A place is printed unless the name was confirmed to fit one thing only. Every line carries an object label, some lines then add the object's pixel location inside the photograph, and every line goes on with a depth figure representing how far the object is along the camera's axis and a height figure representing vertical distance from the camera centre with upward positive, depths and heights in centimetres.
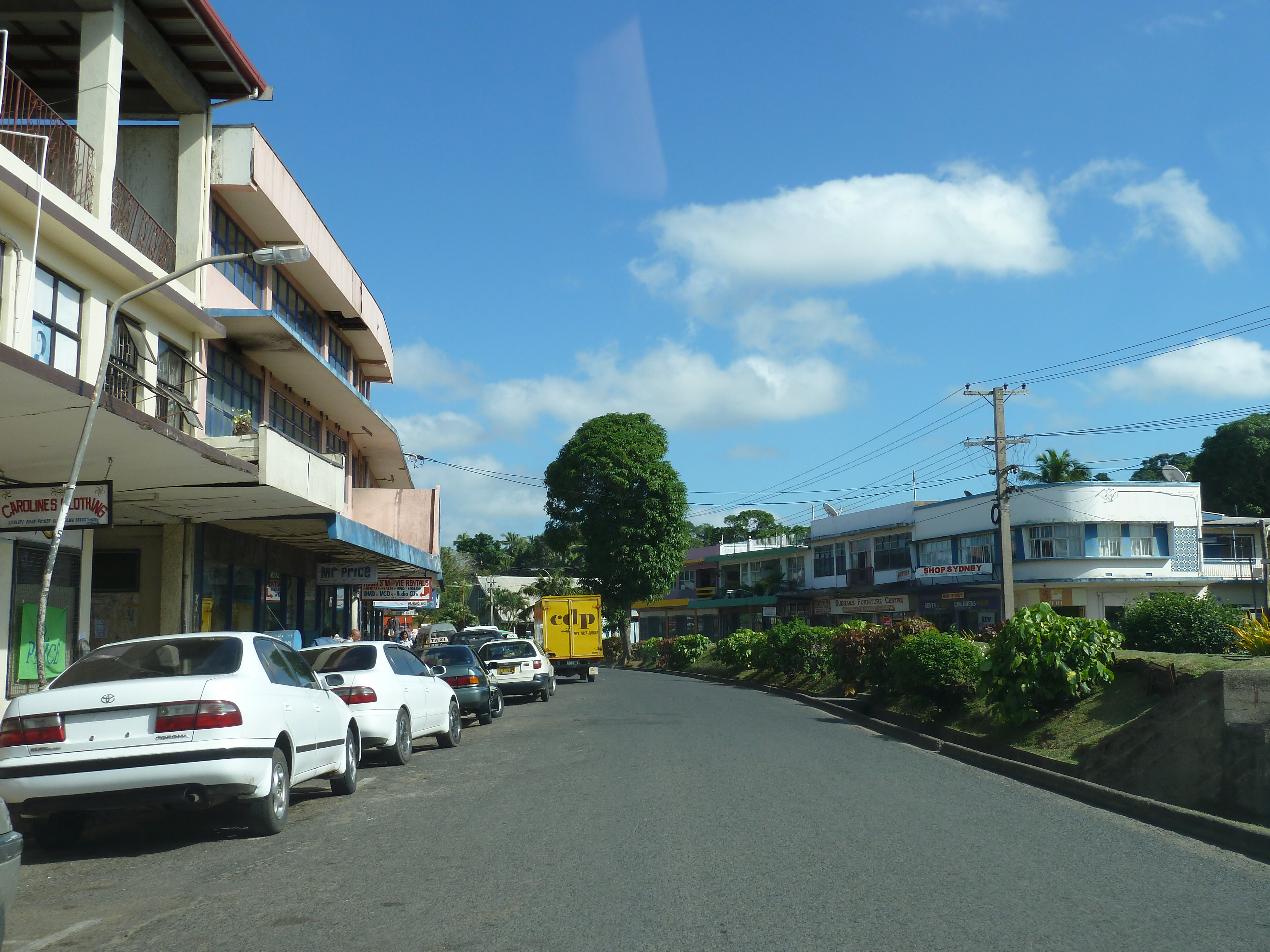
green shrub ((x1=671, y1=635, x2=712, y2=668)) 5012 -290
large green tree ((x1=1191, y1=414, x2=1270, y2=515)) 7006 +756
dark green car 2000 -167
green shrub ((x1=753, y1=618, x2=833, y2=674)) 3020 -187
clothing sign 1271 +97
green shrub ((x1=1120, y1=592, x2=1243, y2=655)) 1502 -60
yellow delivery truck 3928 -167
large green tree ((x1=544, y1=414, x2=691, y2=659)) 5322 +376
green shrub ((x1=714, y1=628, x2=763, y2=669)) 3906 -232
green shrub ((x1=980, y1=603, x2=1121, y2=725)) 1350 -99
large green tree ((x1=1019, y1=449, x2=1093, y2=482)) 6078 +646
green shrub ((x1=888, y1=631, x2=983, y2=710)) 1731 -138
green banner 1515 -76
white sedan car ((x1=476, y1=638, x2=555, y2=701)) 2653 -193
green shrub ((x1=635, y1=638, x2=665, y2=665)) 5744 -351
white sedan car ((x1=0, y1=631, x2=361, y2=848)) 793 -111
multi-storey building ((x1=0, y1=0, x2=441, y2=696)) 1358 +431
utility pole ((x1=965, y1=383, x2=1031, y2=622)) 3422 +321
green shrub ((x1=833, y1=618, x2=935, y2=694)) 2116 -136
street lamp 1147 +238
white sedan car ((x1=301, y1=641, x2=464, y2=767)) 1327 -132
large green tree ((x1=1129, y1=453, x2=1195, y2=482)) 8194 +902
